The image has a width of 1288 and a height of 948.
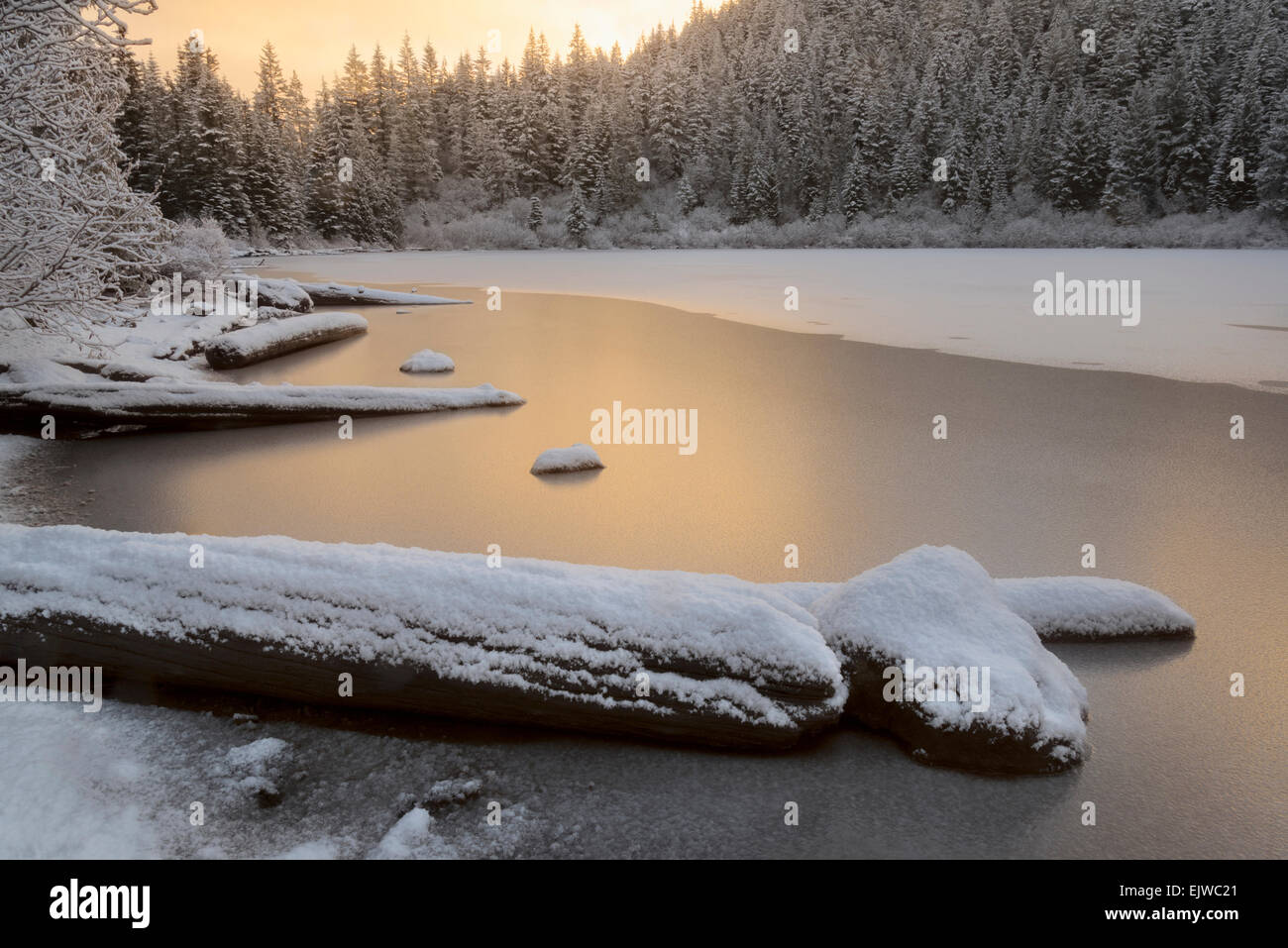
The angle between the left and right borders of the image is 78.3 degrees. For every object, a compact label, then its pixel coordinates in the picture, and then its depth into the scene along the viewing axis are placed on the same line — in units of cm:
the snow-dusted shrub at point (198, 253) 1959
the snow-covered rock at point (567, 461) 666
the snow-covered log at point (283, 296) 1853
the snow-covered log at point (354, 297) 2125
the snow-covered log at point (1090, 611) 369
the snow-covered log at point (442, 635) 290
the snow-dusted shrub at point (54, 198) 500
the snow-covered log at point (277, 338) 1184
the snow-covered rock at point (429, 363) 1145
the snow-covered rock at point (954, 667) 279
